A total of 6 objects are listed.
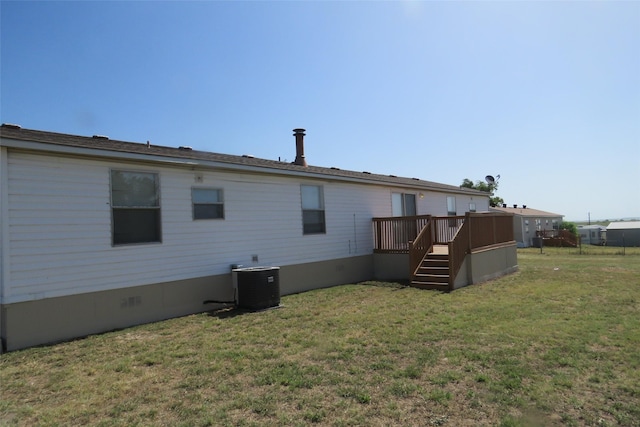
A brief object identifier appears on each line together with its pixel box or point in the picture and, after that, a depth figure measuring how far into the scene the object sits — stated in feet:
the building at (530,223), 102.17
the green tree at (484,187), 140.36
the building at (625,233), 128.36
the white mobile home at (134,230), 18.25
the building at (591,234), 147.84
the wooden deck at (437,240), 31.81
